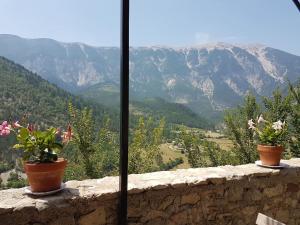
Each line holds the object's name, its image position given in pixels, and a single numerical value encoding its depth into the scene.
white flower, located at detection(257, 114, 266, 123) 3.27
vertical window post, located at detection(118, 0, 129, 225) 1.98
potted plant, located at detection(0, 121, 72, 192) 1.95
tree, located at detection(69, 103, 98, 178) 4.96
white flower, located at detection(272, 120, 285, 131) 3.14
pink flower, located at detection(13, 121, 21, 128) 2.04
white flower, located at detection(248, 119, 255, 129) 3.33
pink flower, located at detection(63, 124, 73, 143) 2.13
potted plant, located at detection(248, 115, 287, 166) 3.12
